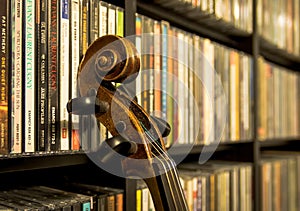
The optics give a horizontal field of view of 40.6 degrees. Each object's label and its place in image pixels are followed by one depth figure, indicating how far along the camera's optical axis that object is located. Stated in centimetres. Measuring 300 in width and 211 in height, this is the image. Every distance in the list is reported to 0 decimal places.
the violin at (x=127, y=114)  66
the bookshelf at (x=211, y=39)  78
